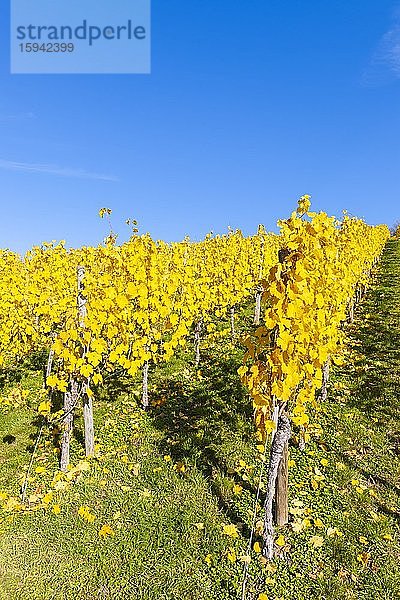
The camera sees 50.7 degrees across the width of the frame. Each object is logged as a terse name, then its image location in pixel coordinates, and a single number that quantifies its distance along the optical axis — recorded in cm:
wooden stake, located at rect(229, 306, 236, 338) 1238
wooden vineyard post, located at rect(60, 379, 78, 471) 617
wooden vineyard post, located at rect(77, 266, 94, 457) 647
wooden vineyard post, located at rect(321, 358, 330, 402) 801
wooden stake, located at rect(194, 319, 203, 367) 1055
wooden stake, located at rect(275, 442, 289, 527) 485
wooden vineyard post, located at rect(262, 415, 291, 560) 448
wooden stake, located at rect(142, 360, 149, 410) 806
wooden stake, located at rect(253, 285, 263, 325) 1397
